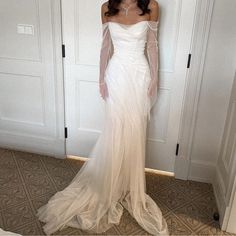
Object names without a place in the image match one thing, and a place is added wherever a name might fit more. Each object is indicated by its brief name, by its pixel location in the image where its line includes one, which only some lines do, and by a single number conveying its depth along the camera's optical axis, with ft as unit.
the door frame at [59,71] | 7.55
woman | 6.17
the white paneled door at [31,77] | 7.78
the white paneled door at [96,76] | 7.02
